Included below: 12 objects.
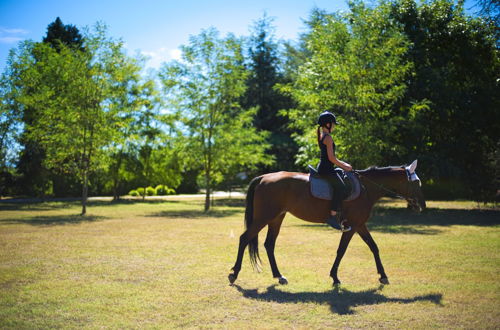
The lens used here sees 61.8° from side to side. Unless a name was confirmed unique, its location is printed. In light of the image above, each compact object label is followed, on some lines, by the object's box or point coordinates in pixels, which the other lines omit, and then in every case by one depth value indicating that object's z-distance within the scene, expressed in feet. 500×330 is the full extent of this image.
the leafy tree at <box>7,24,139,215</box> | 73.92
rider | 24.95
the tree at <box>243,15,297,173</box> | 117.08
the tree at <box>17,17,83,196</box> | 101.44
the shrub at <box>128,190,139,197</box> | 145.73
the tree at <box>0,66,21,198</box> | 92.47
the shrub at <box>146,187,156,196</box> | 149.04
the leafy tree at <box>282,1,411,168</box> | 66.28
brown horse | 25.98
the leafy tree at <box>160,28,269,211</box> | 88.22
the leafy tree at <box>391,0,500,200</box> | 74.54
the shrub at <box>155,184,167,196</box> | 152.89
